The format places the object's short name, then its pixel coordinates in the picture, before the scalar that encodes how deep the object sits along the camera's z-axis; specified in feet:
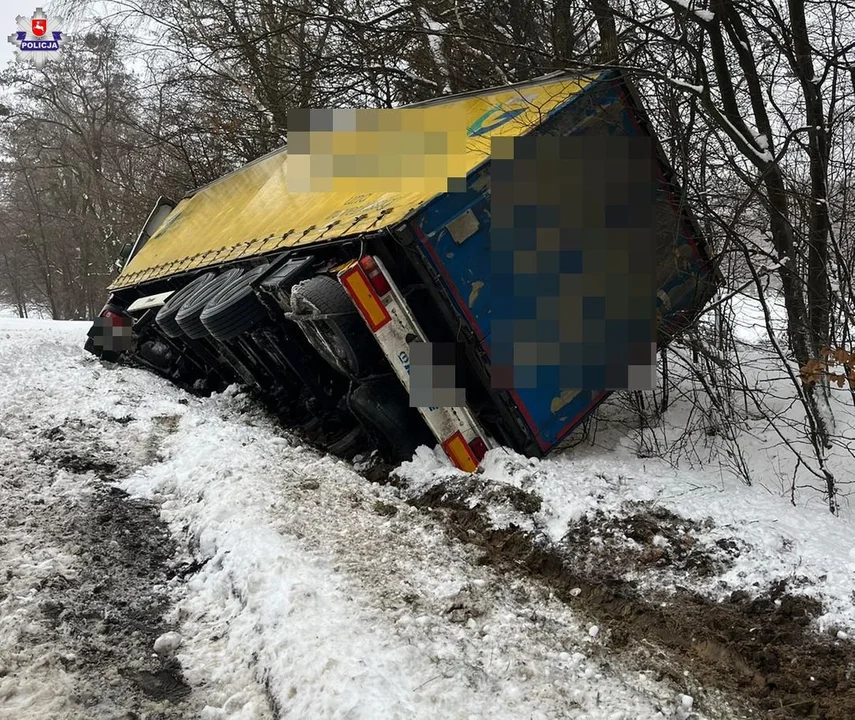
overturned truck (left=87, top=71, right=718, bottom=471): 14.29
